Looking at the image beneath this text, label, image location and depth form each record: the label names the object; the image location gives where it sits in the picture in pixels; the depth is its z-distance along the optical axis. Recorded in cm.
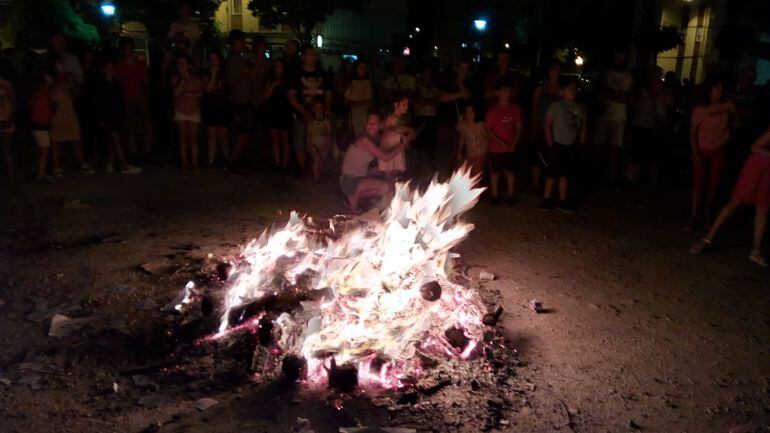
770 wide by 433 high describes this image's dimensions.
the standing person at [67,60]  1035
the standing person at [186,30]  1149
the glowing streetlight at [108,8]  2636
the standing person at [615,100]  1019
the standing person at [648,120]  1034
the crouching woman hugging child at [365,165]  829
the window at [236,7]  4072
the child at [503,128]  905
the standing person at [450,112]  1049
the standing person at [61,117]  968
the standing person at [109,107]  1003
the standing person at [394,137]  834
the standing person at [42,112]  950
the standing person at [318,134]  1005
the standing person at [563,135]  875
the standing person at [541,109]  977
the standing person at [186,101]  1022
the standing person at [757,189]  691
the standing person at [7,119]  922
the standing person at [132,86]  1082
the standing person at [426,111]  1085
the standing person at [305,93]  1023
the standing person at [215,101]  1045
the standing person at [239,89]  1077
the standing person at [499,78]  1012
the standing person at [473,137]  901
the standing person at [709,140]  829
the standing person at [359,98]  1035
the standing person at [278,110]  1045
